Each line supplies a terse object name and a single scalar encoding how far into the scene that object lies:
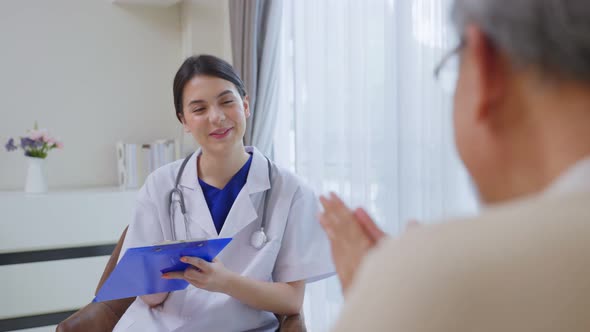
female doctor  1.86
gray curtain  3.24
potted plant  3.39
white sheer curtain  2.32
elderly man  0.48
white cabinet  3.21
